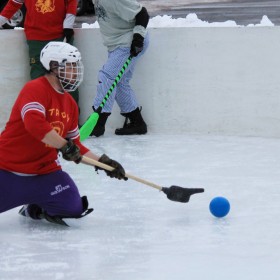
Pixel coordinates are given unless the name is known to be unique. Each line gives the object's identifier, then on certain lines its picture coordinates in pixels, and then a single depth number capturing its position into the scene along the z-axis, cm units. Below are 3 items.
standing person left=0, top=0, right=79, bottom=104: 1483
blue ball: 977
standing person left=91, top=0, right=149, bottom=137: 1407
